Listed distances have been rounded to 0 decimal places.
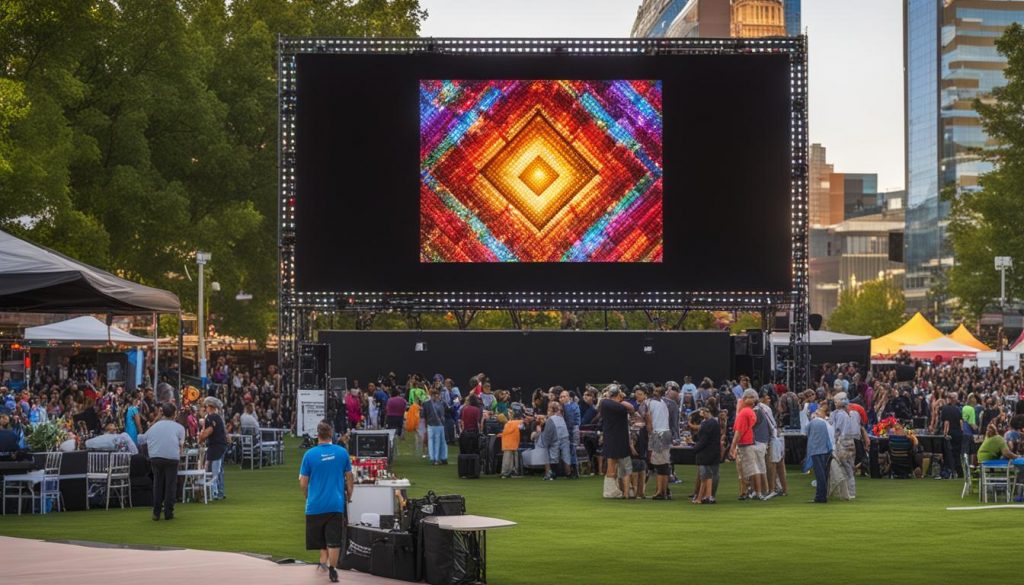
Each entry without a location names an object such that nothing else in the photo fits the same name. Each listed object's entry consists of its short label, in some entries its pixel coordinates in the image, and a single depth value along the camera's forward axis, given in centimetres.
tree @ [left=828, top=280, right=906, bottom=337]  14650
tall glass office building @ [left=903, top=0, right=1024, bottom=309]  16462
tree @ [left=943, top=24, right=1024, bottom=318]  6097
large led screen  3934
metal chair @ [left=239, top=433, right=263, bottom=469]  3136
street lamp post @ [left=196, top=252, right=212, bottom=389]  4434
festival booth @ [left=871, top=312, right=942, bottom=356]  6297
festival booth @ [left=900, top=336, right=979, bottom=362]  6100
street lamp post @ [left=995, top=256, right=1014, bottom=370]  5913
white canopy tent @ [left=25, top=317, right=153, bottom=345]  4200
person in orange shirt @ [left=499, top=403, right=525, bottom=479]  2912
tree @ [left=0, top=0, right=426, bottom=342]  3881
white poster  3678
